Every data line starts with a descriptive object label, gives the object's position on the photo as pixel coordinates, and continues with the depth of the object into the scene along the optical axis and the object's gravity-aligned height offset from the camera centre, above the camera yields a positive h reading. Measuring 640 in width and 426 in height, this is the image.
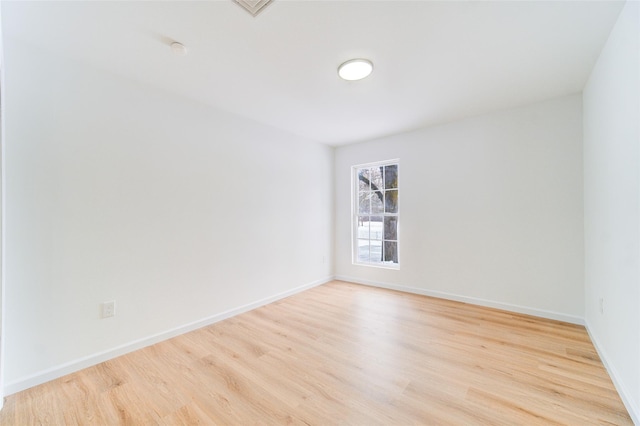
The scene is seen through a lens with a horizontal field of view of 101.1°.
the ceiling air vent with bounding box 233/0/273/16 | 1.56 +1.25
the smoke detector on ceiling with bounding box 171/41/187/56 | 1.91 +1.22
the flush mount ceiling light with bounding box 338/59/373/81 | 2.14 +1.20
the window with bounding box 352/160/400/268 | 4.19 -0.04
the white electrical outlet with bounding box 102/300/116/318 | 2.17 -0.80
